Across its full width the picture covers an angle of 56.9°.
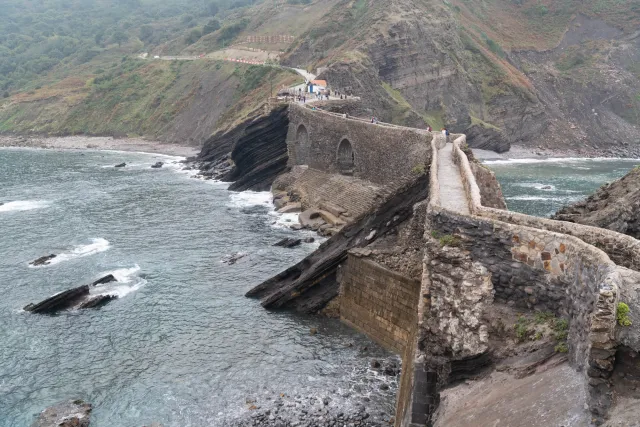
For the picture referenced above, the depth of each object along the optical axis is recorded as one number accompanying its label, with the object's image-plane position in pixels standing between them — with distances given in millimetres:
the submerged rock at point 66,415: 21156
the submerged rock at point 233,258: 38791
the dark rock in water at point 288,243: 41750
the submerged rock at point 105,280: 35219
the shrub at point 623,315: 8609
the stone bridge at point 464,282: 9258
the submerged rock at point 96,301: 32000
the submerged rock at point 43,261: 39281
